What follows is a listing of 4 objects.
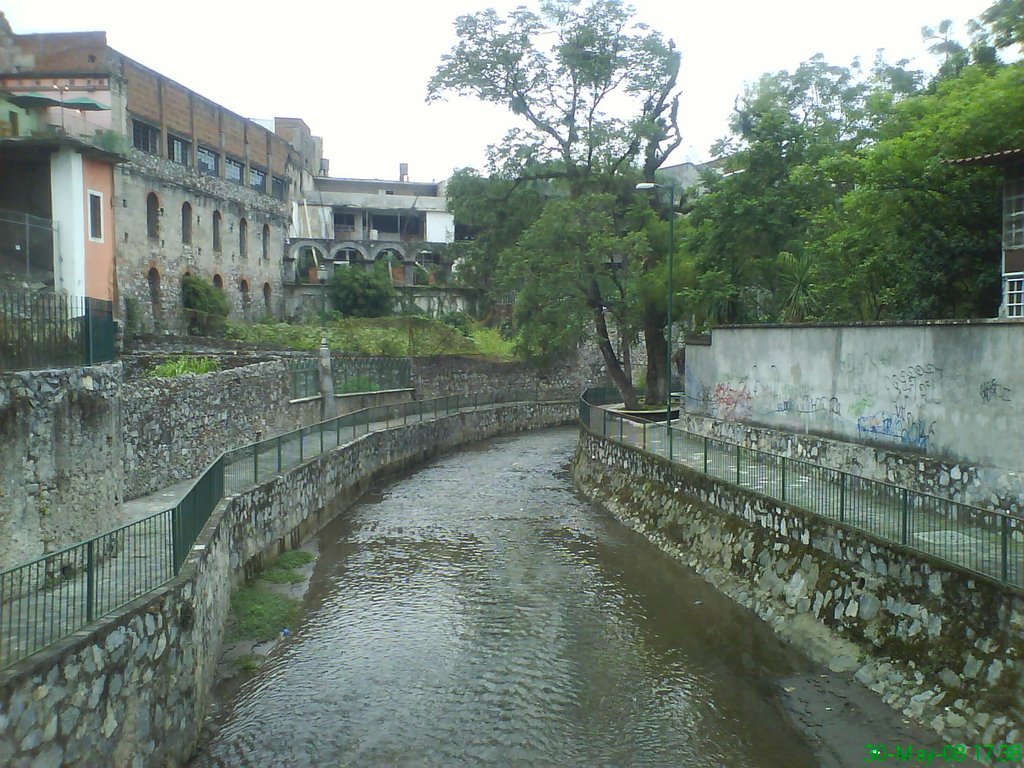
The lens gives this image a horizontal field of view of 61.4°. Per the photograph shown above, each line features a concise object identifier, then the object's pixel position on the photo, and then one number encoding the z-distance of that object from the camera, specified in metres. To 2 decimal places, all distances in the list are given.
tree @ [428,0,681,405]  34.03
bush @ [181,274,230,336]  39.53
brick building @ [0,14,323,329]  33.11
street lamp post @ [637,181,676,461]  21.34
